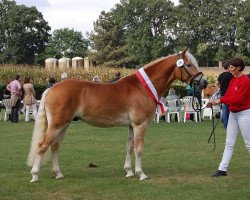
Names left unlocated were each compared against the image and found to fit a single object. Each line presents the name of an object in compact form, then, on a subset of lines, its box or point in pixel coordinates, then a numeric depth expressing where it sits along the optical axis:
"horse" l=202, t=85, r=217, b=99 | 21.69
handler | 8.79
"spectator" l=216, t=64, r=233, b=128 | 15.77
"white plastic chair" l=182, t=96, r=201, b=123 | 22.34
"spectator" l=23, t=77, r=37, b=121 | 22.33
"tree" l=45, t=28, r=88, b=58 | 105.38
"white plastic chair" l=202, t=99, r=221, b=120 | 24.75
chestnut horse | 9.00
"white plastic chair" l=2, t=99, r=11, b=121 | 23.04
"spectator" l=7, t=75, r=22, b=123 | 22.31
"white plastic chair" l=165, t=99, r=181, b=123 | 22.50
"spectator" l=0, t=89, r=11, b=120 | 23.05
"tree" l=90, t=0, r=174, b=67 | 86.31
